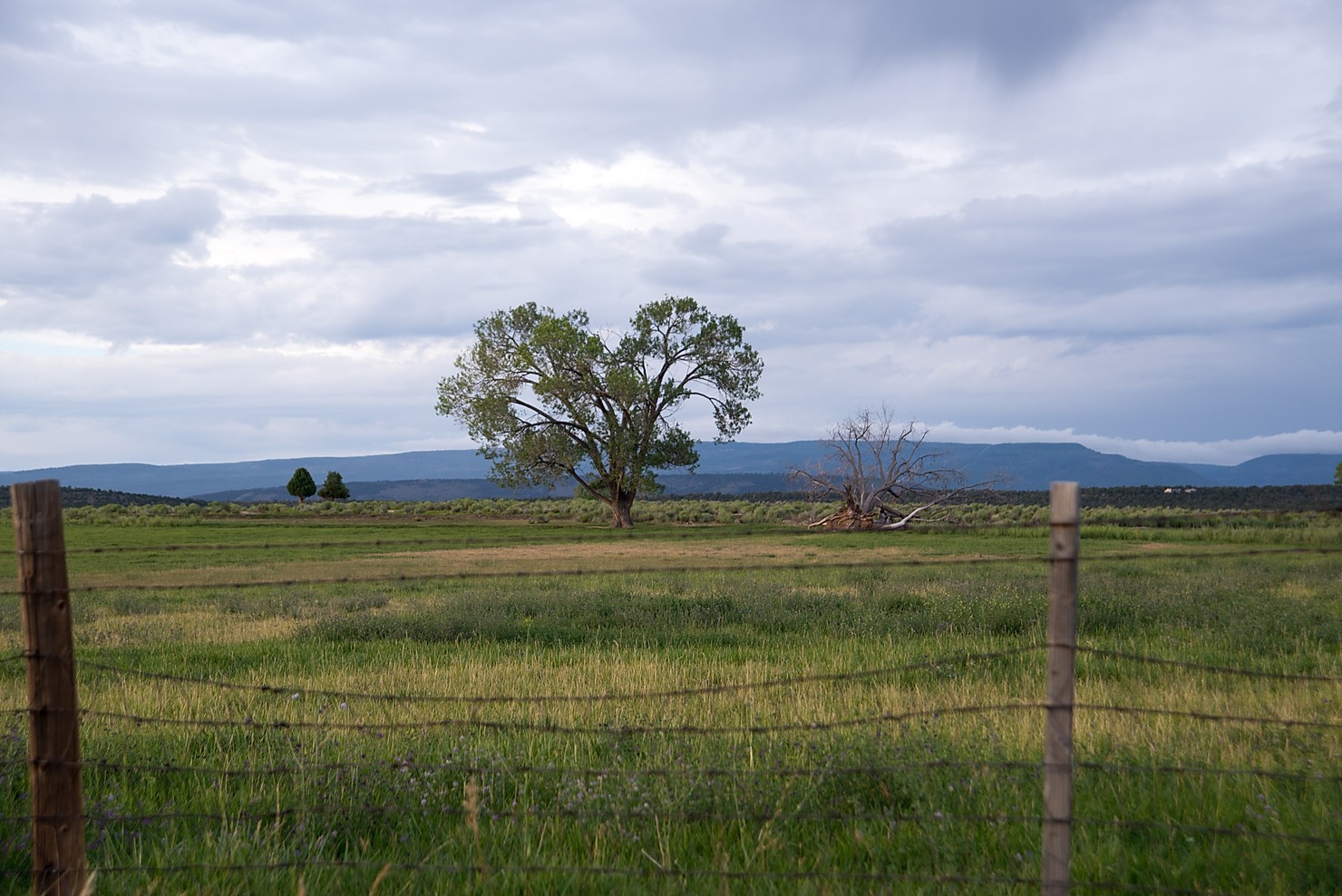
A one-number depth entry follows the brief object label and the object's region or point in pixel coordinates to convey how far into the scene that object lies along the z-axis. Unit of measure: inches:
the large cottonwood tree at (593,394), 2266.2
